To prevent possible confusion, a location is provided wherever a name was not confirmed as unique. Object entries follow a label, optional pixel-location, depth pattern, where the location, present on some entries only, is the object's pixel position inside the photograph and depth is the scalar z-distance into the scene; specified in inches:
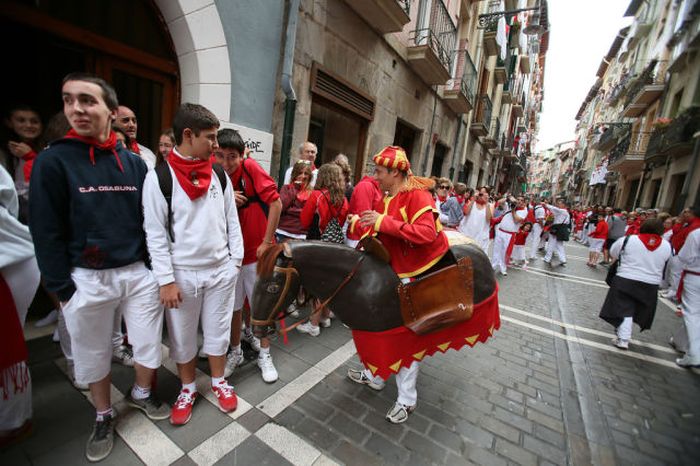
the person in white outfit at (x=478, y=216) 289.9
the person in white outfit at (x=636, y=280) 168.7
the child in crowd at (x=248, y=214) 106.3
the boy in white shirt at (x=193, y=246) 78.5
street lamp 383.2
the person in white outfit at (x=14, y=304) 71.2
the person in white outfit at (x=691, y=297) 163.2
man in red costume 82.7
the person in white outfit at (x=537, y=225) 409.7
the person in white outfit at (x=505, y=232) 316.5
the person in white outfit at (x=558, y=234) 395.2
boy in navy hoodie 67.6
